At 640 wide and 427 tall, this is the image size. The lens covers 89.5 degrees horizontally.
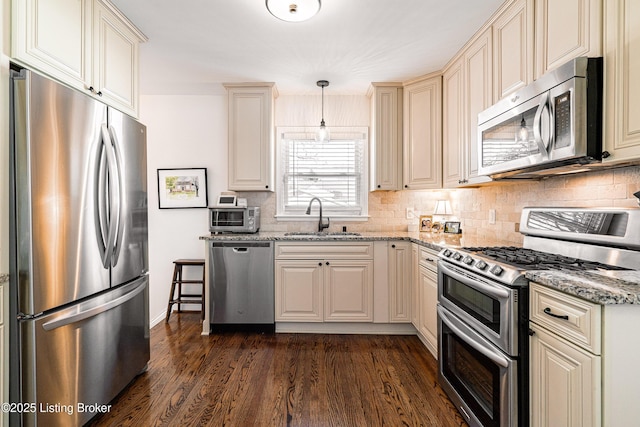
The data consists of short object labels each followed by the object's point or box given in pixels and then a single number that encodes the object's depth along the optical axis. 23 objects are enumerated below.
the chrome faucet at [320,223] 3.64
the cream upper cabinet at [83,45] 1.48
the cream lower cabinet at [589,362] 1.05
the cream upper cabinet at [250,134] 3.41
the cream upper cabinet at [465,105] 2.34
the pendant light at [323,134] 3.14
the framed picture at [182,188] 3.80
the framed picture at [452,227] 3.08
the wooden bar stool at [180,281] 3.51
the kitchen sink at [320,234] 3.33
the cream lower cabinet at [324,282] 3.13
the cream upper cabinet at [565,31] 1.43
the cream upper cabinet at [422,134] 3.11
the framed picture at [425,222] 3.50
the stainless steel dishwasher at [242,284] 3.13
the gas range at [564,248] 1.42
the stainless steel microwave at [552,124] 1.41
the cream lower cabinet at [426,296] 2.51
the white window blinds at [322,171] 3.82
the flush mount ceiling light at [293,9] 1.99
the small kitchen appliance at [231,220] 3.28
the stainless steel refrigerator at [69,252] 1.41
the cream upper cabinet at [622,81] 1.27
